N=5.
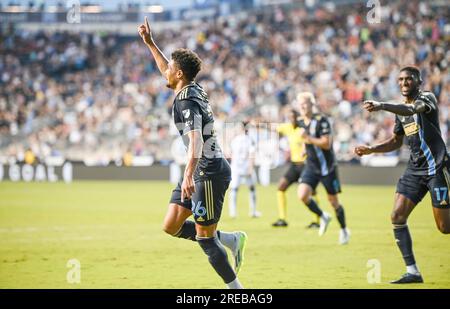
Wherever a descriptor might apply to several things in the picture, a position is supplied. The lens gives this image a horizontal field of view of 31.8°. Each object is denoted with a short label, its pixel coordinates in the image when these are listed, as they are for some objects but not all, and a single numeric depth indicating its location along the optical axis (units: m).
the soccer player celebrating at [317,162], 14.26
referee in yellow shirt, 16.59
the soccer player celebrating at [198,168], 7.84
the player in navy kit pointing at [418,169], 9.25
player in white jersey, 20.22
